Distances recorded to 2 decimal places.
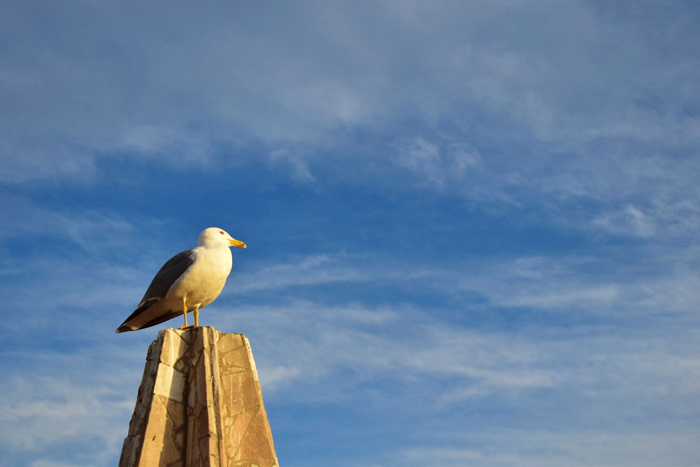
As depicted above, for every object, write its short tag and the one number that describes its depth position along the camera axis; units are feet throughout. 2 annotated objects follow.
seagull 35.37
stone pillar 30.58
